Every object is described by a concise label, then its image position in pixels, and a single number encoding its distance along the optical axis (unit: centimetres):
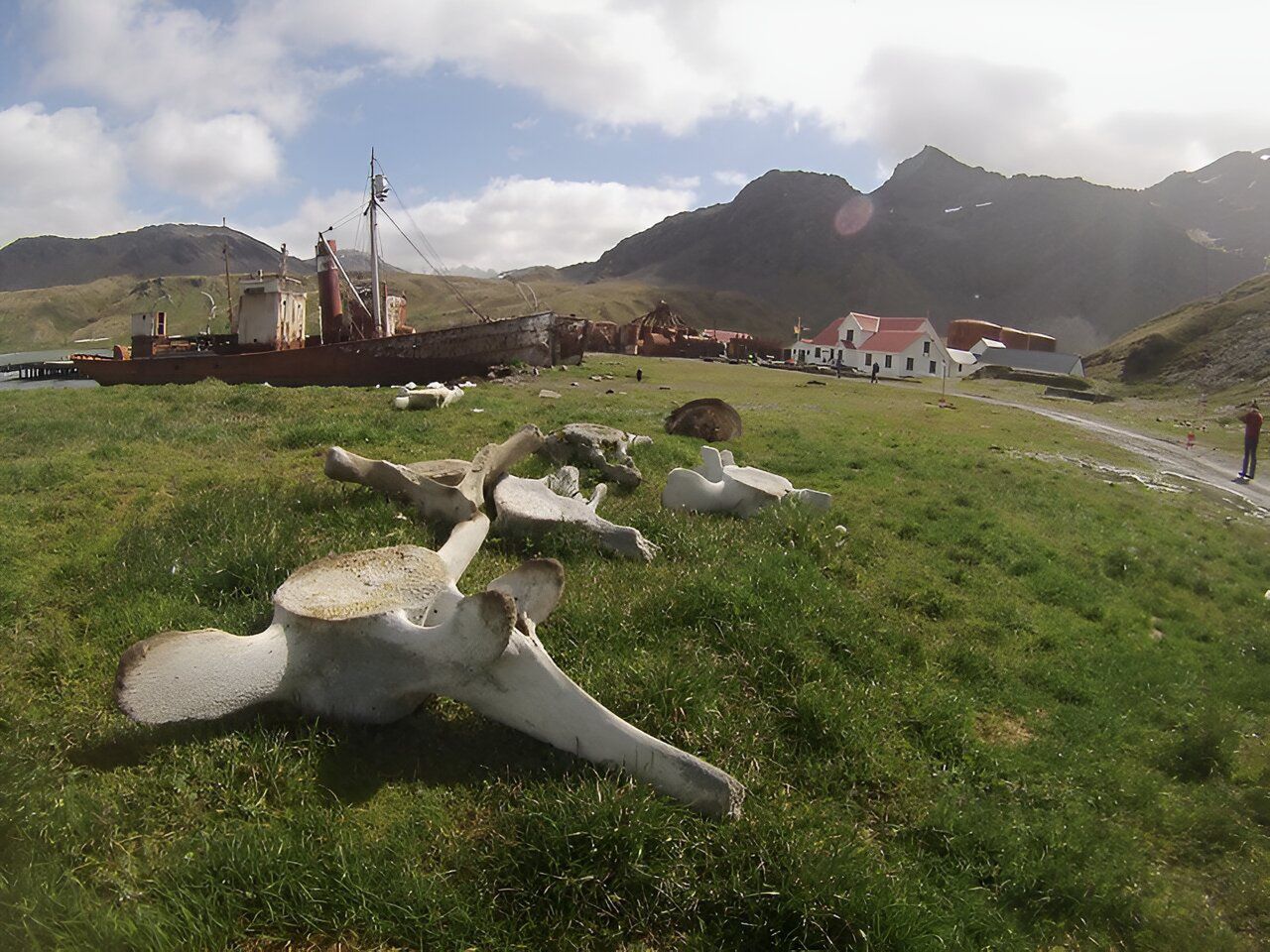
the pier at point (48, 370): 4338
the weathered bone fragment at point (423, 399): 1589
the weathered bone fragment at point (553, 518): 656
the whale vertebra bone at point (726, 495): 848
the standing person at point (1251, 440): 1942
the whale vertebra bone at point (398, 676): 355
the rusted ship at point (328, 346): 3025
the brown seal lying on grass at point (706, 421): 1495
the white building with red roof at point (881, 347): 7069
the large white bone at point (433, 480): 666
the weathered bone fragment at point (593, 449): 970
